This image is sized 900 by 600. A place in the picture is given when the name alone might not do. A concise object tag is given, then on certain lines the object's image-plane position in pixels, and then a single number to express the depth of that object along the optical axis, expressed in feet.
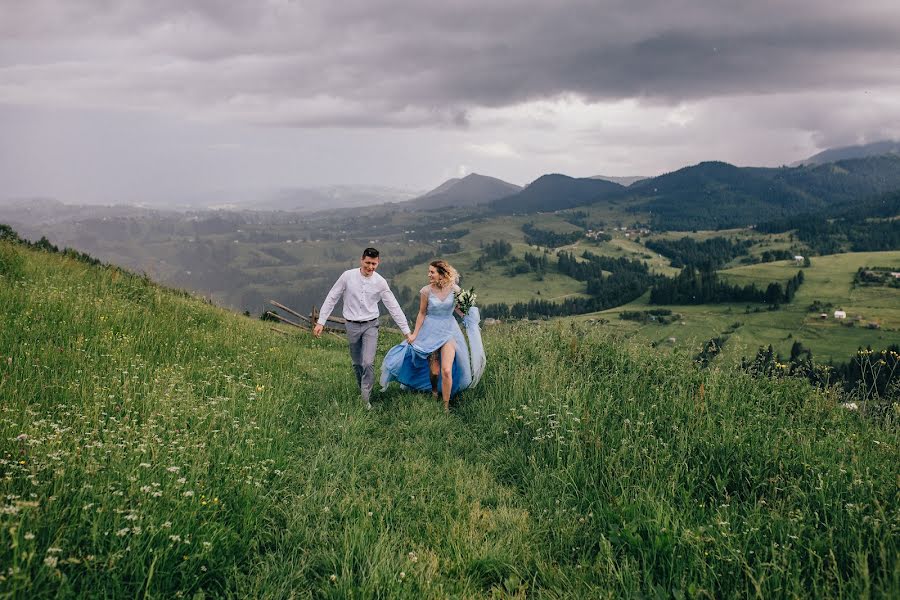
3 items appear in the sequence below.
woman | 30.01
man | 29.86
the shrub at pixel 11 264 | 38.99
